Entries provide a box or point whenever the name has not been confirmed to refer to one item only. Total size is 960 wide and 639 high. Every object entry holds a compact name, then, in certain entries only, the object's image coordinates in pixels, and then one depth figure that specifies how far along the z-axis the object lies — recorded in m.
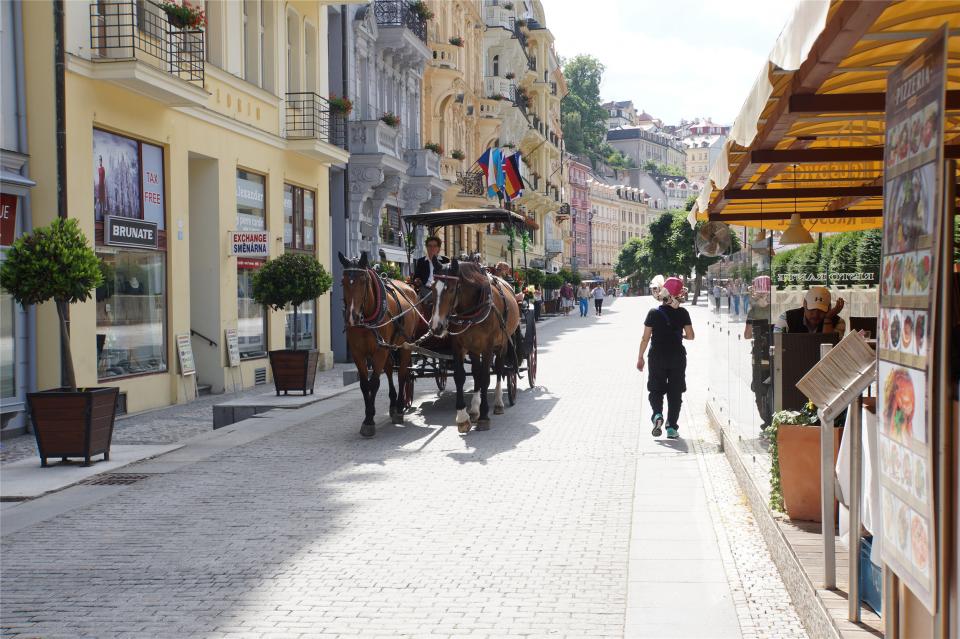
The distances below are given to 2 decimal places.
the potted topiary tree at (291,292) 16.86
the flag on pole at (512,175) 31.34
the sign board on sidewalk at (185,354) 17.50
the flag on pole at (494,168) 32.50
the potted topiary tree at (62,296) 10.00
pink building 123.62
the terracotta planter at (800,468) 6.09
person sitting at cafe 9.09
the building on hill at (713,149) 186.70
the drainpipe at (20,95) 13.81
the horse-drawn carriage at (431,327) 12.40
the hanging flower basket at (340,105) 24.47
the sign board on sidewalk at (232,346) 19.38
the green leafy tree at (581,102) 123.56
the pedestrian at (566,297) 61.56
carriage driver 14.73
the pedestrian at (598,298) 57.44
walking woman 11.74
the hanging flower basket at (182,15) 16.22
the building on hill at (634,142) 188.38
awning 3.84
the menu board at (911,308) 3.14
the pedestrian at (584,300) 53.34
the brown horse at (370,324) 12.23
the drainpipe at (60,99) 14.06
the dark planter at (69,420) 10.32
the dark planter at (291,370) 16.83
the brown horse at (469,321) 12.54
